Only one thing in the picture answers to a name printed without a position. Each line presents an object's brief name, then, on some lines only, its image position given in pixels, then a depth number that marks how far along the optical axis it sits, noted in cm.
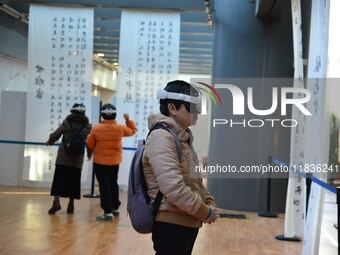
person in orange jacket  714
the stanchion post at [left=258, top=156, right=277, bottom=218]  841
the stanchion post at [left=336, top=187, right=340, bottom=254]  358
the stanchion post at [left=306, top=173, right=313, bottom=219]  507
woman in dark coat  744
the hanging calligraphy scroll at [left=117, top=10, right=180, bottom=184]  1010
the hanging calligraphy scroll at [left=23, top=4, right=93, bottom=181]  1014
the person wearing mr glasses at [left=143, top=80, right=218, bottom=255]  255
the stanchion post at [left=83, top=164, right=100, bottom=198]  954
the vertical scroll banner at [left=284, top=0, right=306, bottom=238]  593
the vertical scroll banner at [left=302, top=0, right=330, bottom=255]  417
